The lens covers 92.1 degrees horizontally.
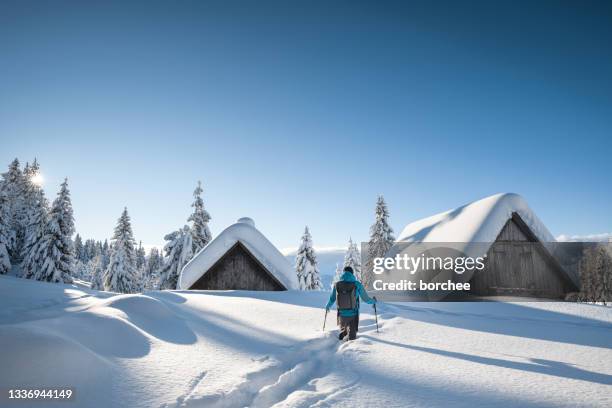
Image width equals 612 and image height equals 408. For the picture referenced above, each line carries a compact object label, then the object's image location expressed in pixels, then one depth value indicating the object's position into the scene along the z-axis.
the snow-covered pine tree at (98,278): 39.40
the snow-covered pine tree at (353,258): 37.75
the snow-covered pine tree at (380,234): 33.47
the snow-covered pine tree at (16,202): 37.72
